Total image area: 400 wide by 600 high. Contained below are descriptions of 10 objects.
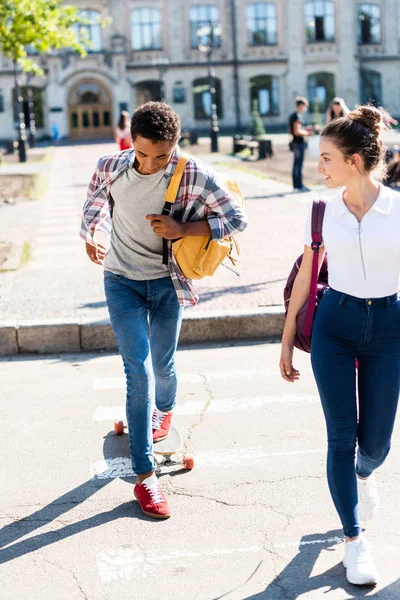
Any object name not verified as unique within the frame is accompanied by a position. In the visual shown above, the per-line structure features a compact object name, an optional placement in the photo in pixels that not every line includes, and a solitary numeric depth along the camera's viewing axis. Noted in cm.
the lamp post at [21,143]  3619
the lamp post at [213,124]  3838
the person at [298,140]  1820
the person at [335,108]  1469
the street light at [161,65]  5672
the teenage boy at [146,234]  439
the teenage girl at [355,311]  354
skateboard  502
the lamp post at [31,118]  5123
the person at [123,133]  1717
